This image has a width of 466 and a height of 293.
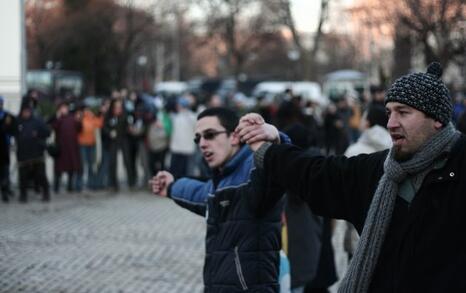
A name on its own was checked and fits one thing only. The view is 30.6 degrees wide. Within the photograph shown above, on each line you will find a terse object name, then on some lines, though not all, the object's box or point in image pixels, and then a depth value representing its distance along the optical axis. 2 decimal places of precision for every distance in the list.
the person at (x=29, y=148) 15.70
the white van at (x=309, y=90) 42.46
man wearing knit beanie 3.08
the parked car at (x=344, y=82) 53.48
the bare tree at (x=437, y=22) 14.61
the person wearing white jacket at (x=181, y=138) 17.30
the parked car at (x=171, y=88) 58.87
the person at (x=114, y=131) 17.64
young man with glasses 4.42
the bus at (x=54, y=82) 44.50
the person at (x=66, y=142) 17.05
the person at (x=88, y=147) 17.89
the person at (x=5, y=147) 15.70
